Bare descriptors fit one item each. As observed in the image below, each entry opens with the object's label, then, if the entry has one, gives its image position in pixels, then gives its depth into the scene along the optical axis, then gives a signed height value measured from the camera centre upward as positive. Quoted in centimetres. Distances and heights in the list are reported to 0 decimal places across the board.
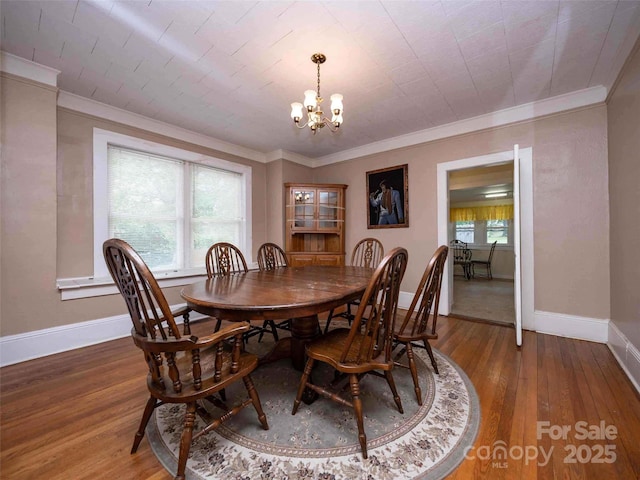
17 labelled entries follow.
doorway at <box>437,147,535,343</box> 279 +15
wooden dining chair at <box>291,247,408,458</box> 115 -56
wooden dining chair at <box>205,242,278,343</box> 244 -18
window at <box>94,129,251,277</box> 276 +52
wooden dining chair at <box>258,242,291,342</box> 282 -19
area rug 112 -102
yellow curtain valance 686 +75
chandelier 189 +103
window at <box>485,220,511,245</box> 697 +23
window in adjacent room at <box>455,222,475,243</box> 773 +25
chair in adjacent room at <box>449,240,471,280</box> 674 -51
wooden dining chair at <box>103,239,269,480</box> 99 -48
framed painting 368 +65
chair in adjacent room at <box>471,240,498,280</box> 671 -68
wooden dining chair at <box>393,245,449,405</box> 153 -46
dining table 129 -32
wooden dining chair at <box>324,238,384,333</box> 304 -21
